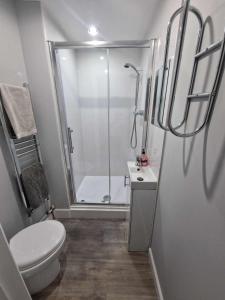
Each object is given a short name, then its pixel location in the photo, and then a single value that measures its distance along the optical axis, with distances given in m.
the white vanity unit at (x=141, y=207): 1.29
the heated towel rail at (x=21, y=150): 1.24
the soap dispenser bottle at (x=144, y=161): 1.64
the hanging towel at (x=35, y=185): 1.45
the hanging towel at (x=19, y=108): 1.19
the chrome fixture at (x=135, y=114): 2.18
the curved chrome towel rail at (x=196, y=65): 0.52
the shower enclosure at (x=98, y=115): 1.97
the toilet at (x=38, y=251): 1.01
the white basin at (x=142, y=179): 1.27
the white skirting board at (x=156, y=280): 1.12
